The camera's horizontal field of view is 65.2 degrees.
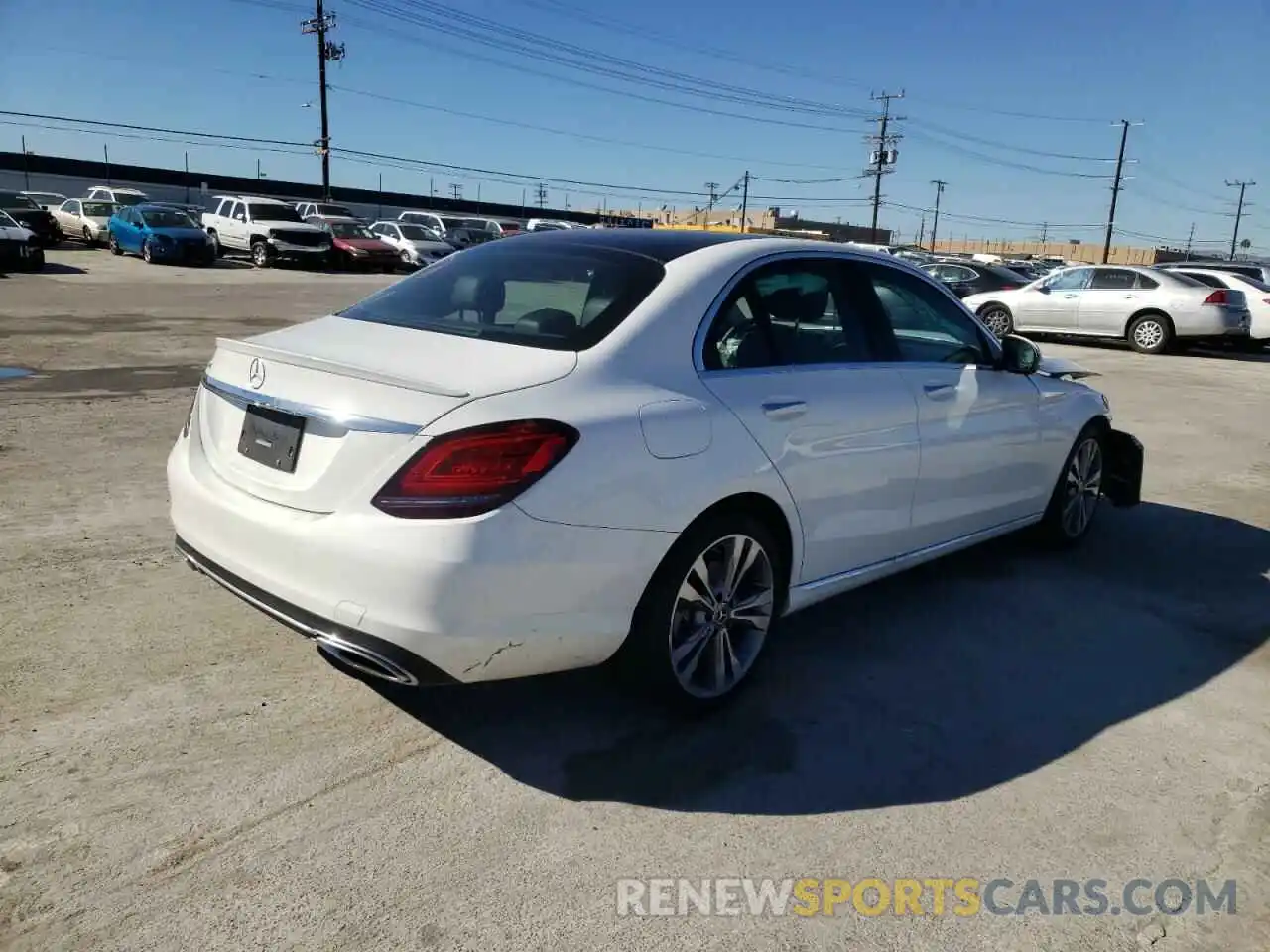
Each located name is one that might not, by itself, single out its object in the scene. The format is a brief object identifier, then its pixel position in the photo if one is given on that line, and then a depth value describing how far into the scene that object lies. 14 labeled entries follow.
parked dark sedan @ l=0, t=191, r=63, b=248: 28.14
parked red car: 31.50
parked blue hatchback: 28.09
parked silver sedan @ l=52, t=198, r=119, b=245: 32.38
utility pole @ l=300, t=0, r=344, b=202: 47.75
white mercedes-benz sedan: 2.69
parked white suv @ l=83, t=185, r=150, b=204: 38.25
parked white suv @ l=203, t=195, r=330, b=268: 30.58
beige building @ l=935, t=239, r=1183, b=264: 101.22
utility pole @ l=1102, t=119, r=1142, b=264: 69.19
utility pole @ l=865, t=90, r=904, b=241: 67.56
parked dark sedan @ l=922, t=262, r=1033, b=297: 20.30
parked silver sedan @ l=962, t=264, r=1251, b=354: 17.14
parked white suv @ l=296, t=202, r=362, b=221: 37.31
